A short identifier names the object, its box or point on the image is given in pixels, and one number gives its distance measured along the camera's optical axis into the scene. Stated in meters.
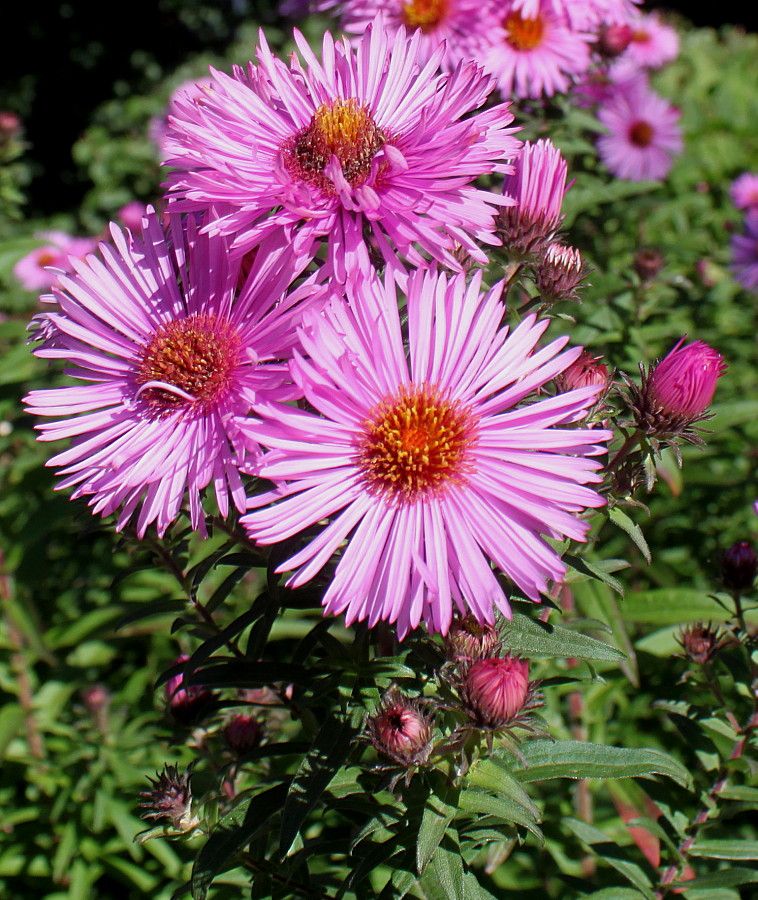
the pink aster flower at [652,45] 0.62
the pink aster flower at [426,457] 0.26
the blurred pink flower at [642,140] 0.67
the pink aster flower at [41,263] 0.78
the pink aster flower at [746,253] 0.55
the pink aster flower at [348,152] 0.27
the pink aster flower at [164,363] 0.27
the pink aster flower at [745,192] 0.63
